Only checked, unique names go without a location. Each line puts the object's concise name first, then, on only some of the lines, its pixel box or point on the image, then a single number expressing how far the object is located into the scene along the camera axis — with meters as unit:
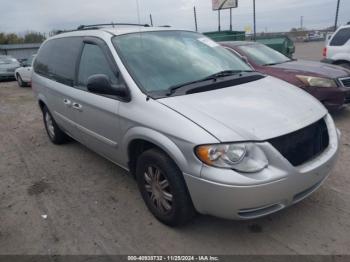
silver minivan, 2.37
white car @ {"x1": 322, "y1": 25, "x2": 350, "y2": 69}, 8.30
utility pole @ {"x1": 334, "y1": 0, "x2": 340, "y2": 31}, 21.46
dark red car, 5.59
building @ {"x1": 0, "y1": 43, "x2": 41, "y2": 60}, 46.75
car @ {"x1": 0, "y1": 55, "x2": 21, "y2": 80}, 17.56
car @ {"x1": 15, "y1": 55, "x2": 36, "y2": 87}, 14.11
